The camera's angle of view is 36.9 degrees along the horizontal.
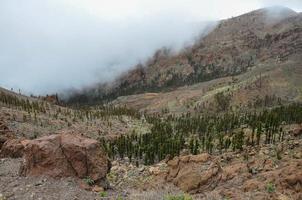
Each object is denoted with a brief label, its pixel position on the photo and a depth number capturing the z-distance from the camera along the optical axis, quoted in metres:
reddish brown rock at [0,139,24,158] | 30.97
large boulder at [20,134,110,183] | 22.61
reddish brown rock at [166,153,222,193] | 36.71
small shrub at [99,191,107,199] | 20.61
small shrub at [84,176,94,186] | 22.31
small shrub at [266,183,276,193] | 29.13
